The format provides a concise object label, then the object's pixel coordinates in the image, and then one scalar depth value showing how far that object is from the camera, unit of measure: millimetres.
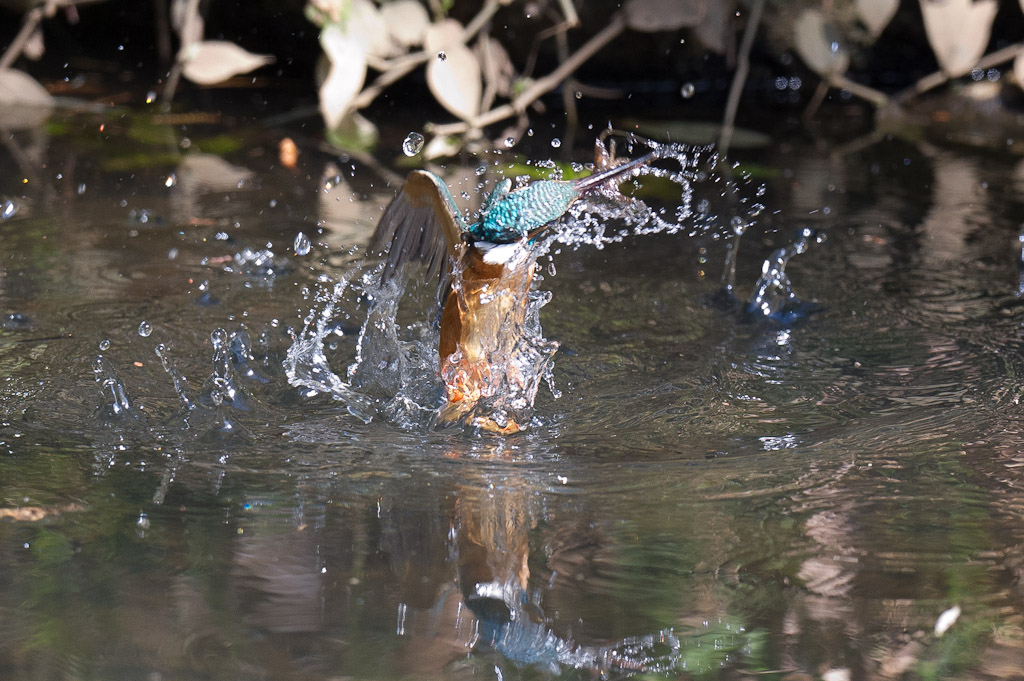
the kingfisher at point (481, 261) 3941
